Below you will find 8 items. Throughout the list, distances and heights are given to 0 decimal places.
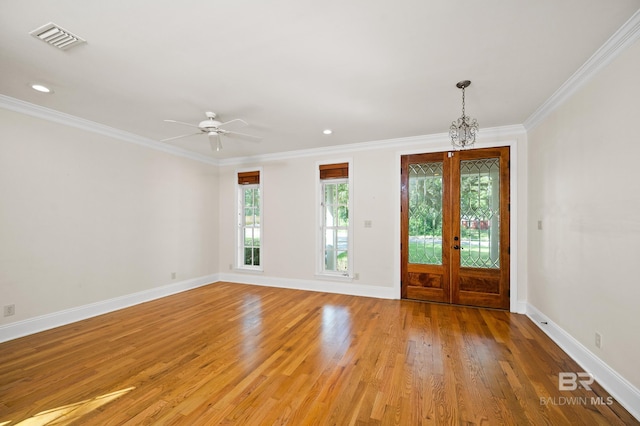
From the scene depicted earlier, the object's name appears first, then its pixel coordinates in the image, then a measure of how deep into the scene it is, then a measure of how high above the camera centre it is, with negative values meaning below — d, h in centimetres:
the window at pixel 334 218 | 506 -4
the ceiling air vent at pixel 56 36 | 187 +134
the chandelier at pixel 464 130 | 265 +90
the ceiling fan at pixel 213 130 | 313 +107
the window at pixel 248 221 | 583 -12
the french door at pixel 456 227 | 401 -17
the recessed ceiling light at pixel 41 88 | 271 +135
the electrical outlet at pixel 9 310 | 300 -110
